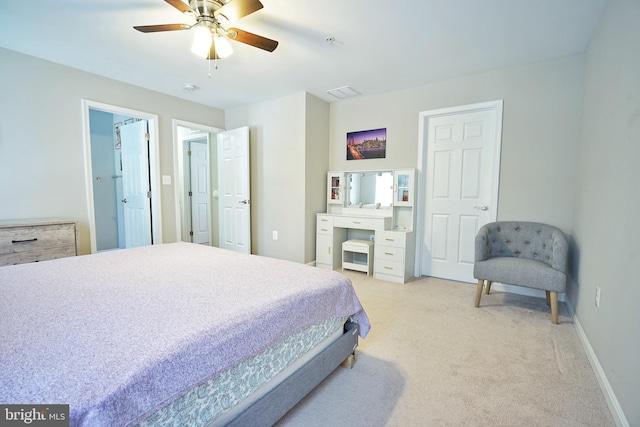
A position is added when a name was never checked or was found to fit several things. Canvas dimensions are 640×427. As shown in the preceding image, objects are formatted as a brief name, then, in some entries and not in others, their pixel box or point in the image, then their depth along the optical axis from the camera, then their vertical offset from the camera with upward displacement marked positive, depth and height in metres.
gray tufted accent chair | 2.33 -0.62
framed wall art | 3.81 +0.66
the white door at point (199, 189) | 5.28 -0.01
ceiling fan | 1.72 +1.11
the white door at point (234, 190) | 4.21 -0.01
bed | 0.73 -0.50
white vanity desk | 3.42 -0.40
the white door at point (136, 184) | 3.81 +0.05
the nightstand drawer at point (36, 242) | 2.43 -0.52
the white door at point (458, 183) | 3.16 +0.11
